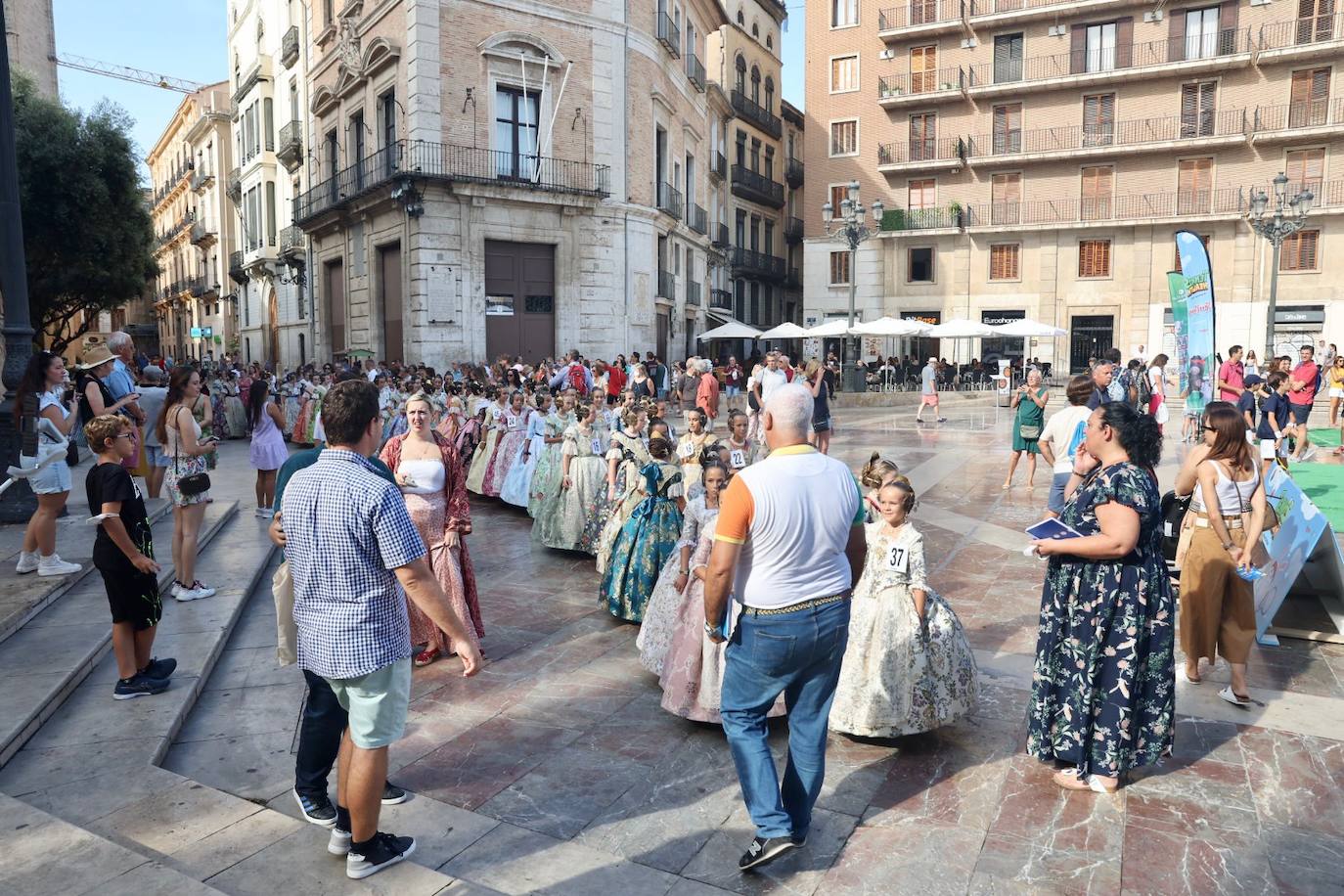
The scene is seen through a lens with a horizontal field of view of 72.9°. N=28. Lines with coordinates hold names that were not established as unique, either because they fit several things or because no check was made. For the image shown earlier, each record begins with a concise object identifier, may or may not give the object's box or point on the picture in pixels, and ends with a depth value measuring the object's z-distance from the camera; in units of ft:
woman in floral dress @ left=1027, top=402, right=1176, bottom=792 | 12.30
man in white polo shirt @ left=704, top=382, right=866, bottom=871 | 10.39
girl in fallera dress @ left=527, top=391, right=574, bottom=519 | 28.74
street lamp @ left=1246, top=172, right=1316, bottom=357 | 76.54
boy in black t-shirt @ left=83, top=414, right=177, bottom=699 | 15.16
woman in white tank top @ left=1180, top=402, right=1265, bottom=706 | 15.81
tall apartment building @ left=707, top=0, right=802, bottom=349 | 126.52
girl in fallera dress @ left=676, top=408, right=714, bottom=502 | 22.33
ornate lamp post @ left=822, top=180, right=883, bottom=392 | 72.15
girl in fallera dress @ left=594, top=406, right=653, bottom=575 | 22.12
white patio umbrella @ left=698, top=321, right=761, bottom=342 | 98.37
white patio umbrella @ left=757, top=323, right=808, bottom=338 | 93.09
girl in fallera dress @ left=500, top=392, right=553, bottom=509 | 34.36
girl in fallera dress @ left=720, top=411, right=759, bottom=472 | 22.79
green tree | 73.97
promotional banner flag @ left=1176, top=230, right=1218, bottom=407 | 39.42
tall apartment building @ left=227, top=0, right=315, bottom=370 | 101.19
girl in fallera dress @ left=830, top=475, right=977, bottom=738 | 14.16
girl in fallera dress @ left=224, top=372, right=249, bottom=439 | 62.44
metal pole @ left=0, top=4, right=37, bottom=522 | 26.81
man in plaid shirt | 9.88
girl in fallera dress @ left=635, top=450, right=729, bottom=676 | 16.11
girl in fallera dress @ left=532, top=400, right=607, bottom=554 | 27.43
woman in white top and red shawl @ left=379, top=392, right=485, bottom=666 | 17.53
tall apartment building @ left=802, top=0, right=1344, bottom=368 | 102.58
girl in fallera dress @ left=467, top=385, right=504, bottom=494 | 37.68
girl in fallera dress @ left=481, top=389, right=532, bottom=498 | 36.88
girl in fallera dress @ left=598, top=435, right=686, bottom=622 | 20.67
